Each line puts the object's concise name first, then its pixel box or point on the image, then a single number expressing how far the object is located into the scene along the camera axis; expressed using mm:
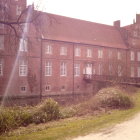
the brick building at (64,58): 21469
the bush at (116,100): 8500
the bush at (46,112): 7027
